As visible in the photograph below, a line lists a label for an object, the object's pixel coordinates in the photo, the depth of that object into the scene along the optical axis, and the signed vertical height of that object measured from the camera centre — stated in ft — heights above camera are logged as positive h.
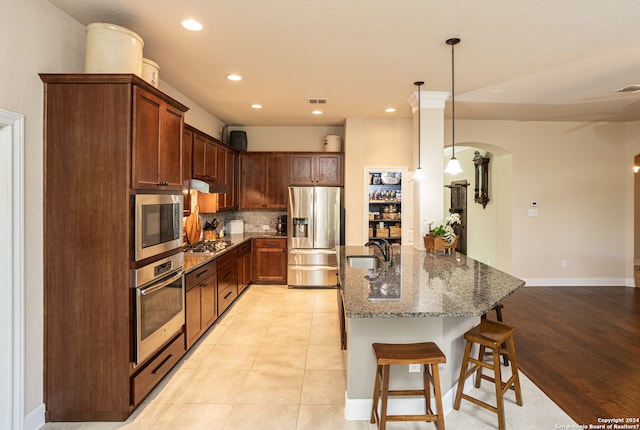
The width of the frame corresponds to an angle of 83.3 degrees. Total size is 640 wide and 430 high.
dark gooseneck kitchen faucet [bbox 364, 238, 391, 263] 11.42 -1.17
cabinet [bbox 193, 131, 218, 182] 14.29 +2.29
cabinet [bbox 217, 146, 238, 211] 17.29 +1.85
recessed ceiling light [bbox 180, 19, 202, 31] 8.55 +4.53
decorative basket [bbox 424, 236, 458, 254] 13.09 -1.24
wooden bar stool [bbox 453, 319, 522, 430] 7.36 -3.25
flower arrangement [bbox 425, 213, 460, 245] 13.16 -0.71
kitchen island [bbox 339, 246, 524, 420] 6.51 -1.78
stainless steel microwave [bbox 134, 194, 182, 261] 7.77 -0.30
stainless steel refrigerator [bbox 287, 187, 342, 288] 18.95 -1.22
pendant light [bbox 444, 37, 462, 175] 10.62 +1.30
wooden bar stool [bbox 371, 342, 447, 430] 6.70 -2.97
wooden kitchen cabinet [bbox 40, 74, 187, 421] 7.44 -0.71
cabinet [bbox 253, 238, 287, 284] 19.61 -2.68
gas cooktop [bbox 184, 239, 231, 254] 13.87 -1.43
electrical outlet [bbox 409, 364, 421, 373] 7.66 -3.35
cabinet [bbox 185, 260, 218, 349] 10.82 -2.94
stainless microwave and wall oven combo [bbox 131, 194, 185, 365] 7.79 -1.47
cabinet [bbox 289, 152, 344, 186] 19.86 +2.35
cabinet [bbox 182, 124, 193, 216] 10.73 +1.42
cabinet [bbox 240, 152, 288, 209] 20.22 +1.76
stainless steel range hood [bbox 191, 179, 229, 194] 12.97 +0.91
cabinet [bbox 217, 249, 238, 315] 14.01 -2.85
